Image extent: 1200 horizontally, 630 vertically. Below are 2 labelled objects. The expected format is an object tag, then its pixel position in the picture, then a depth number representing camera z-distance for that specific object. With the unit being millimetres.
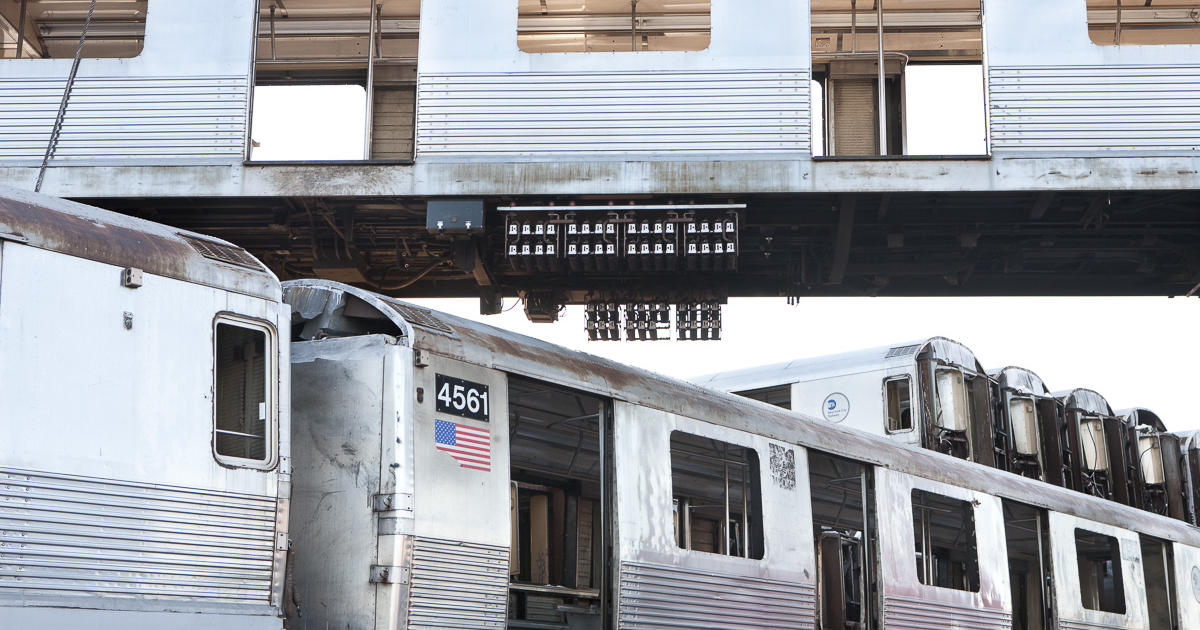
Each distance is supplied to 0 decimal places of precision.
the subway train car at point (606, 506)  7887
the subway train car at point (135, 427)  6352
